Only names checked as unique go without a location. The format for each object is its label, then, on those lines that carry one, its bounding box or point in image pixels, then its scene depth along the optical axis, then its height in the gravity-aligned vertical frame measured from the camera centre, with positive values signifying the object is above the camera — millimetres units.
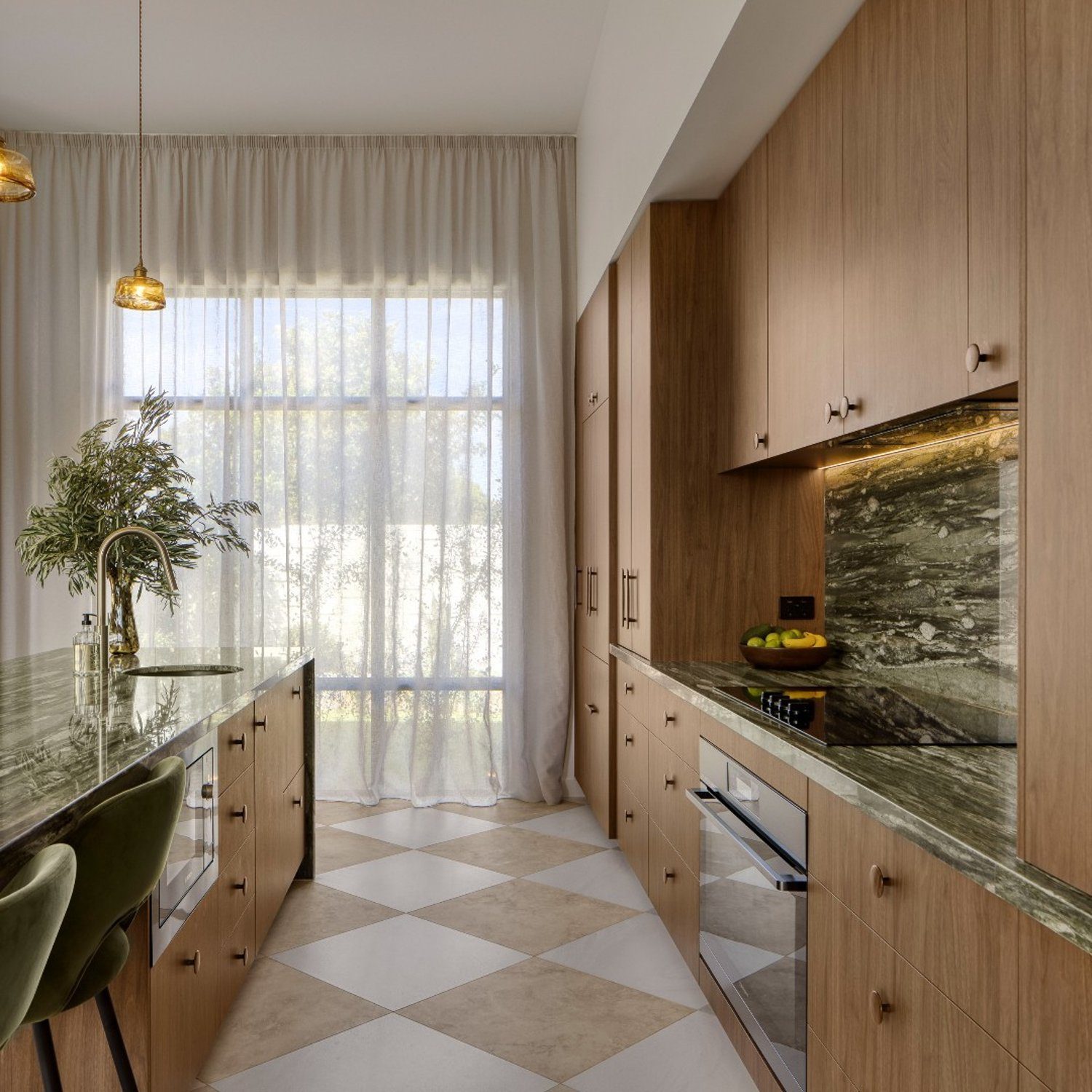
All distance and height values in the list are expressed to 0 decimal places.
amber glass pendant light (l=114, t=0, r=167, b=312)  3318 +935
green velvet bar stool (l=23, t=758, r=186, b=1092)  1290 -511
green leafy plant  2916 +101
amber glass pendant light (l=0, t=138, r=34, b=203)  2398 +995
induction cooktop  1735 -360
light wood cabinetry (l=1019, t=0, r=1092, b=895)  978 +122
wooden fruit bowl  2736 -332
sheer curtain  4492 +684
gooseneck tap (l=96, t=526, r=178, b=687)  2539 -94
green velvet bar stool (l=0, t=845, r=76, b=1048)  883 -384
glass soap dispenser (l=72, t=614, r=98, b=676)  2594 -302
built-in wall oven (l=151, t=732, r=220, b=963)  1715 -637
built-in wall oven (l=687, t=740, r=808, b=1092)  1719 -757
